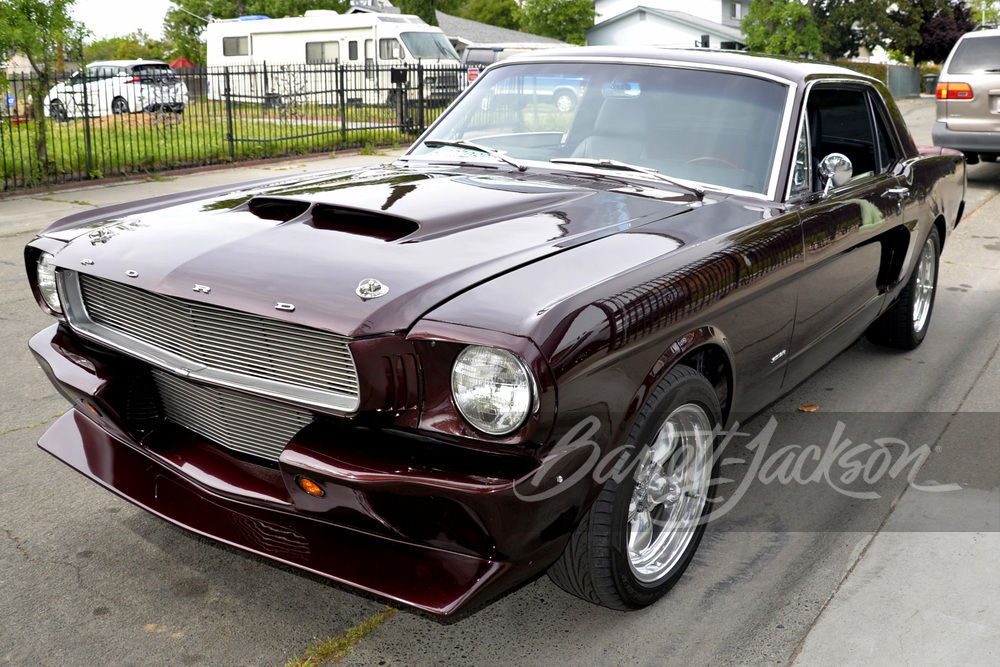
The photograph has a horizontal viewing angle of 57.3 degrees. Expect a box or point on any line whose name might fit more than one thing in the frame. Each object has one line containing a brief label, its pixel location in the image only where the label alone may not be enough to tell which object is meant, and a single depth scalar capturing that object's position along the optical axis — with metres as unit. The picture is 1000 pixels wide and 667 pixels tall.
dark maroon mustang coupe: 2.21
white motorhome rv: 16.33
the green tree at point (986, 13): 51.47
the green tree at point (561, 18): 55.22
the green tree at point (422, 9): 61.38
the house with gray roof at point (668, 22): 54.16
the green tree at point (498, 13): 71.25
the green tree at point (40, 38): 10.69
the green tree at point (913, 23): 45.81
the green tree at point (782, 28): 32.16
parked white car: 11.95
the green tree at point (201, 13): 56.19
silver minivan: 11.28
